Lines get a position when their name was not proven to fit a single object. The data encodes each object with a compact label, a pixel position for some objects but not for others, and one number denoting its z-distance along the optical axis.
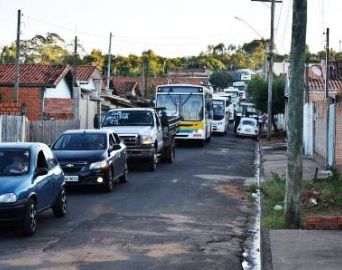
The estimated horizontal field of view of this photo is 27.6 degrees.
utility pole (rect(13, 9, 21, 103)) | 34.75
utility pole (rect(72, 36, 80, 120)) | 44.42
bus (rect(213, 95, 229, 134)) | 54.56
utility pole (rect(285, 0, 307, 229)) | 11.09
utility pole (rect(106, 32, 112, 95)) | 59.89
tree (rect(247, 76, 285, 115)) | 54.03
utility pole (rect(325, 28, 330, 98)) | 30.19
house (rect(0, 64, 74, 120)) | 41.38
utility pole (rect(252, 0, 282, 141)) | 45.57
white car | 52.53
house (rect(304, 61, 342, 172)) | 20.98
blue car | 10.90
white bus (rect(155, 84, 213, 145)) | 36.47
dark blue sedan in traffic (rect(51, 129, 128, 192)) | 17.12
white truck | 23.50
